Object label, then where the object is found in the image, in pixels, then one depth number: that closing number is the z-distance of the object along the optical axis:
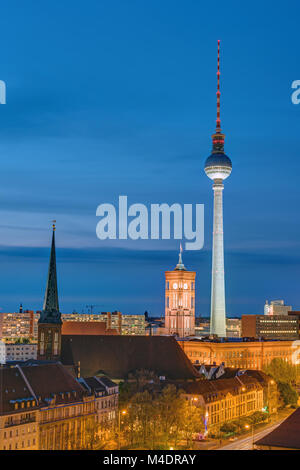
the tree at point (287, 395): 144.50
